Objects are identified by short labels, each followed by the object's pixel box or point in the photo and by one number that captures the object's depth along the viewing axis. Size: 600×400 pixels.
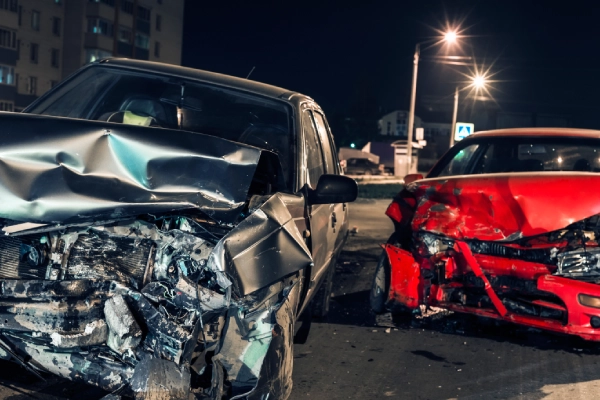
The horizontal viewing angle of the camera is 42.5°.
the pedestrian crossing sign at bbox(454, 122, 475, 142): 29.05
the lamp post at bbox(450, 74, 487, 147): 42.91
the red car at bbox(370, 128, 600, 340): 5.47
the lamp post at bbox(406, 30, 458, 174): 30.58
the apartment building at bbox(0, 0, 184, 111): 49.06
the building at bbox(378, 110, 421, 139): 100.80
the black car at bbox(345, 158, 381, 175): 52.94
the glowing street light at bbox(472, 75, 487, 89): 43.03
